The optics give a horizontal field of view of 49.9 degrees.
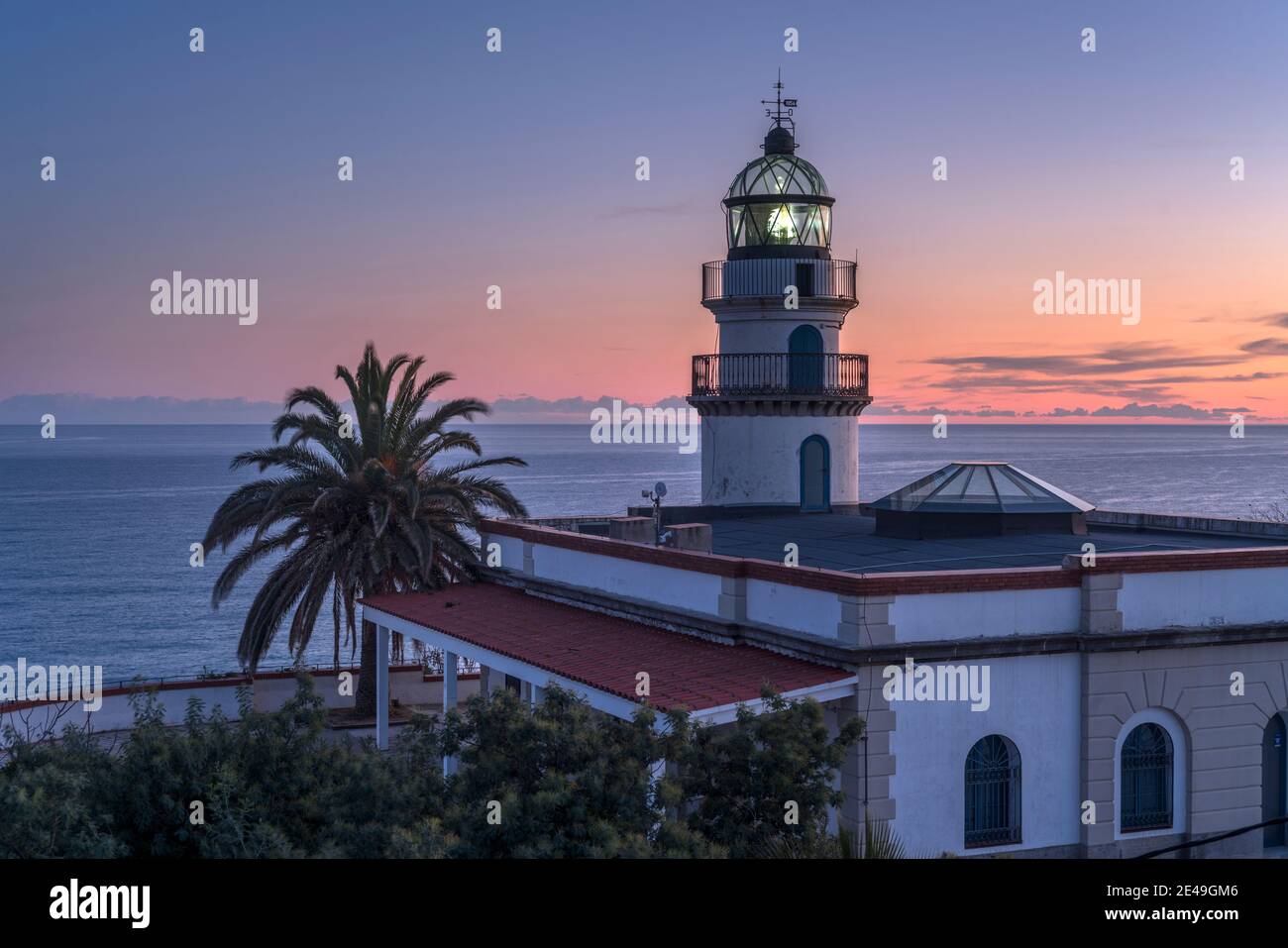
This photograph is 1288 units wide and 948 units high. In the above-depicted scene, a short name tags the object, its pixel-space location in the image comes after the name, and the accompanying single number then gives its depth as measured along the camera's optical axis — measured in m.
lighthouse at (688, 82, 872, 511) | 30.36
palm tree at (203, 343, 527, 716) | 28.41
